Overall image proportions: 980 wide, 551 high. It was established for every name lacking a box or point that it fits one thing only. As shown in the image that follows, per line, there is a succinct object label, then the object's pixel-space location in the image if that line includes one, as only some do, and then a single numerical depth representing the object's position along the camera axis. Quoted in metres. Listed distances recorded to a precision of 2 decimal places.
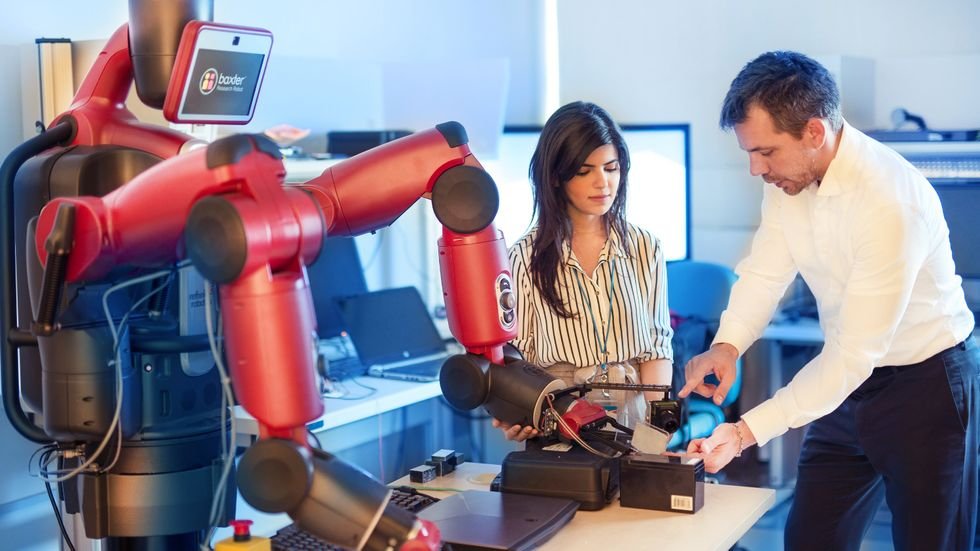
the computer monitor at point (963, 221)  3.73
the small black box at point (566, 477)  1.83
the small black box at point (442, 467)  2.07
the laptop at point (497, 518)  1.61
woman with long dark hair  2.43
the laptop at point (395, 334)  3.31
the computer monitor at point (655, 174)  4.05
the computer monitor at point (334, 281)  3.37
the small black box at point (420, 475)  2.02
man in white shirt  2.05
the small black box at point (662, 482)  1.80
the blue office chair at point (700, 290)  3.94
